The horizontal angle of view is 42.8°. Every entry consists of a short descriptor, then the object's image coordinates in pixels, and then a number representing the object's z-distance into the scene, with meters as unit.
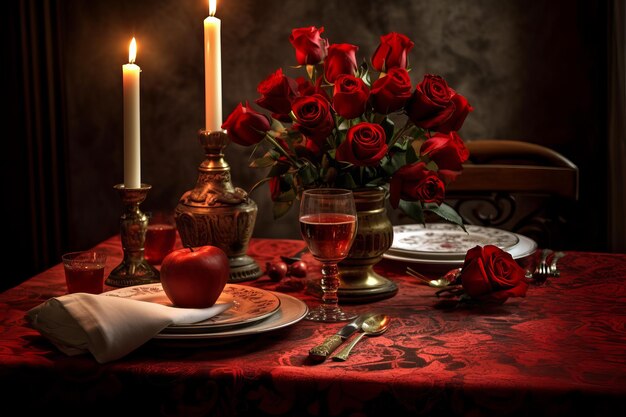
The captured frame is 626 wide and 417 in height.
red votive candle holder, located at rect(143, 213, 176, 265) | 1.61
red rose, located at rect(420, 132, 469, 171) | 1.34
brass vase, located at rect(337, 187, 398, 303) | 1.36
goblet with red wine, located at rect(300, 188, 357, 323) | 1.17
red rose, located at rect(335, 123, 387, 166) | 1.25
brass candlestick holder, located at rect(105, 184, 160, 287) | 1.45
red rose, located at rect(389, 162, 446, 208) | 1.30
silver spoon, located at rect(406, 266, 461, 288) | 1.40
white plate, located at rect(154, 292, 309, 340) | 1.05
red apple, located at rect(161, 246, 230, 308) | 1.14
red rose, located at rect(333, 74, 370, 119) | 1.27
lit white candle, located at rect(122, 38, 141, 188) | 1.42
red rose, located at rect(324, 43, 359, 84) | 1.36
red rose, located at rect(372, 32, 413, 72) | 1.37
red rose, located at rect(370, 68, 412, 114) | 1.28
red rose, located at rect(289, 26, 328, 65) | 1.39
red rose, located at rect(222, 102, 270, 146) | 1.35
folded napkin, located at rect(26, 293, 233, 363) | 1.01
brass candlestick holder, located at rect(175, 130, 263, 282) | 1.46
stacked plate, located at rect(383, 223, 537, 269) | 1.54
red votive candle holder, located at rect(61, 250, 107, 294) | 1.35
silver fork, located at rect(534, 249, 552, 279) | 1.49
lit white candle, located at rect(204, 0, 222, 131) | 1.50
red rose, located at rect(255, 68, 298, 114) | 1.33
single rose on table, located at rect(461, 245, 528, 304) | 1.27
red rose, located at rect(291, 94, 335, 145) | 1.28
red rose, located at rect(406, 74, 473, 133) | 1.29
